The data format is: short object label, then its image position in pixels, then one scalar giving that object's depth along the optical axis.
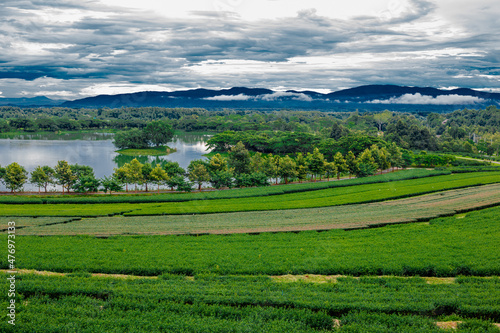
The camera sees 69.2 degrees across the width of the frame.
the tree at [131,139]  96.50
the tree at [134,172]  49.50
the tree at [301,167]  57.97
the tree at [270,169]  55.78
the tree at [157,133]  102.12
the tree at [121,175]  48.94
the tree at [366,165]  61.66
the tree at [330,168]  59.47
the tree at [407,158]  76.60
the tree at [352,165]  63.14
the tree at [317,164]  59.03
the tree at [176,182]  48.72
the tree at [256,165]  57.66
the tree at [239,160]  57.25
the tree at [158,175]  49.16
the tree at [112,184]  46.59
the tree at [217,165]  54.31
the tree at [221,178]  51.28
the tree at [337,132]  103.94
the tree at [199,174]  50.03
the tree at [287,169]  56.12
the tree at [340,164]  62.25
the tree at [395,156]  71.37
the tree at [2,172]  48.25
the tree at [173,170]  51.59
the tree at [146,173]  50.40
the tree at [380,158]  67.00
